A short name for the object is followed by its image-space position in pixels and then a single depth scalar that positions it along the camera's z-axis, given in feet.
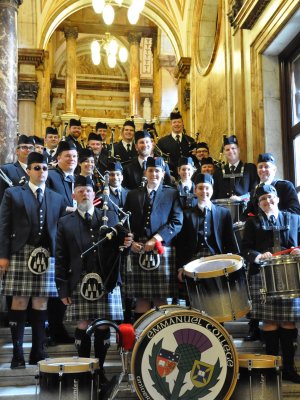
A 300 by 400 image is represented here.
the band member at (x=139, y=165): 21.07
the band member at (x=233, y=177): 22.65
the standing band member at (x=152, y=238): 16.75
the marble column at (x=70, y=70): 57.41
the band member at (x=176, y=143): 27.81
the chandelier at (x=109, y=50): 55.93
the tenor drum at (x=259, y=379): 13.10
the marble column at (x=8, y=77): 22.26
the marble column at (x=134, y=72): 59.72
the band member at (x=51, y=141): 25.17
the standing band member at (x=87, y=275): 14.96
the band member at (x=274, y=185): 18.69
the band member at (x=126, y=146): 25.27
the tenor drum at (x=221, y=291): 13.88
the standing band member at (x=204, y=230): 17.07
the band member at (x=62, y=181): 17.67
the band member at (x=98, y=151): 23.14
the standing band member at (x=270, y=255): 15.55
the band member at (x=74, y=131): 25.94
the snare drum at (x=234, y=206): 20.58
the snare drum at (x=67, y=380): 12.39
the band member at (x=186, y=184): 19.39
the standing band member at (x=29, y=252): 15.71
